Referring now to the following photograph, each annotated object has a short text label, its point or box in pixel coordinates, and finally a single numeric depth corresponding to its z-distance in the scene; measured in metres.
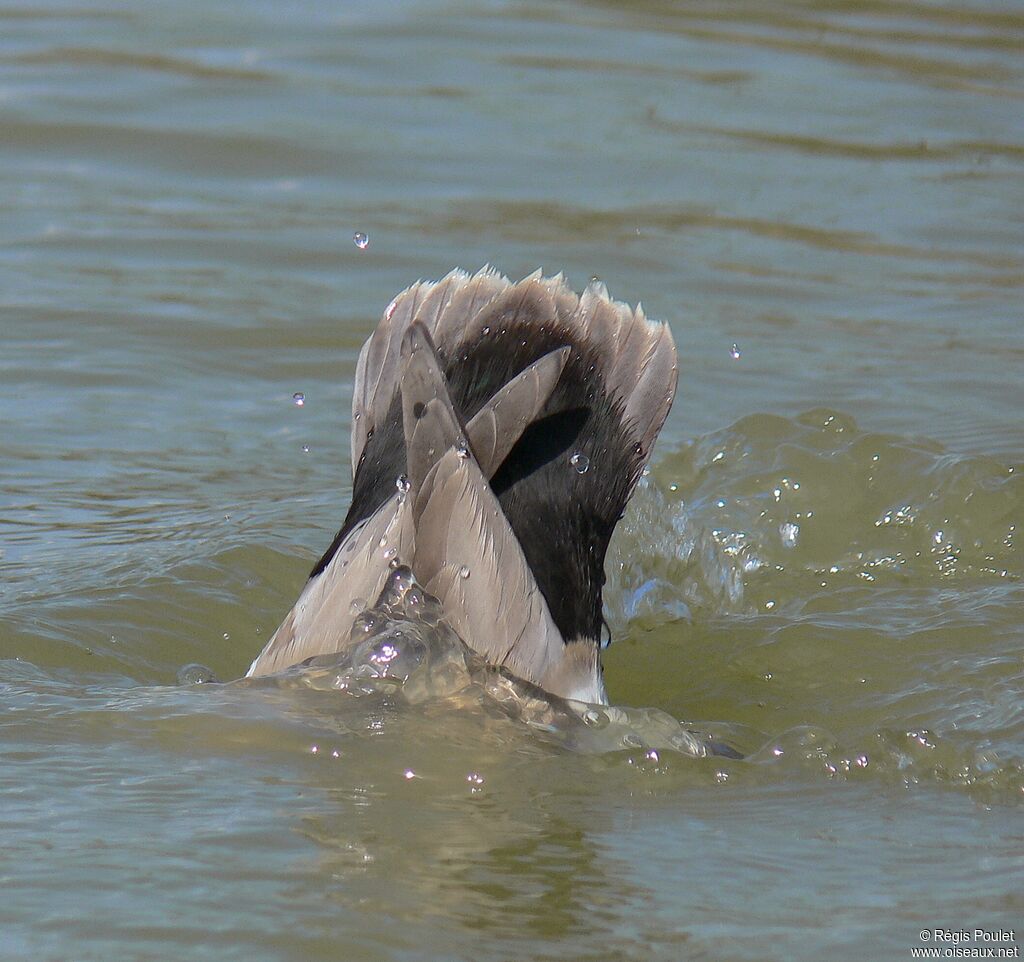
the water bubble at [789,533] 9.87
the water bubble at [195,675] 8.08
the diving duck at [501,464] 6.67
